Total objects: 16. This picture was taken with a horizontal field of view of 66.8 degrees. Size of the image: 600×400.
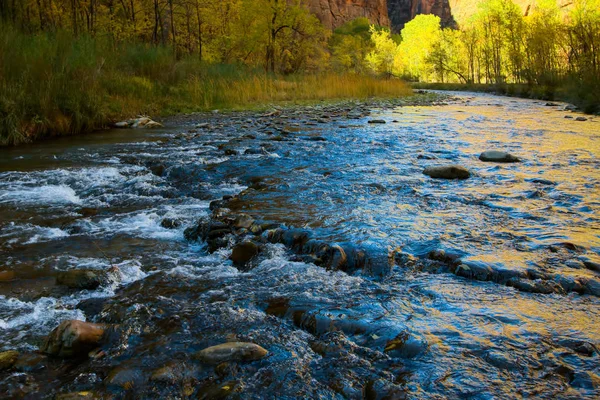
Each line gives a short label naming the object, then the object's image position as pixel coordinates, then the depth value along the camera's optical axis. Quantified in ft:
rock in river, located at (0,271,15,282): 9.62
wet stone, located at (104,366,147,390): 6.25
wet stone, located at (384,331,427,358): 6.84
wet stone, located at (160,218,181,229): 13.15
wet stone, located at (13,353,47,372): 6.59
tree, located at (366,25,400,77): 211.59
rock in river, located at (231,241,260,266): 10.63
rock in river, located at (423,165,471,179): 18.38
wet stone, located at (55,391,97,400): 5.93
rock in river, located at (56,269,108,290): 9.19
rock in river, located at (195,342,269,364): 6.73
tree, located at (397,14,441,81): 202.77
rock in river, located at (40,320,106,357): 6.90
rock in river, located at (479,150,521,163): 21.39
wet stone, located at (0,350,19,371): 6.56
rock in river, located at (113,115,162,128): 36.25
